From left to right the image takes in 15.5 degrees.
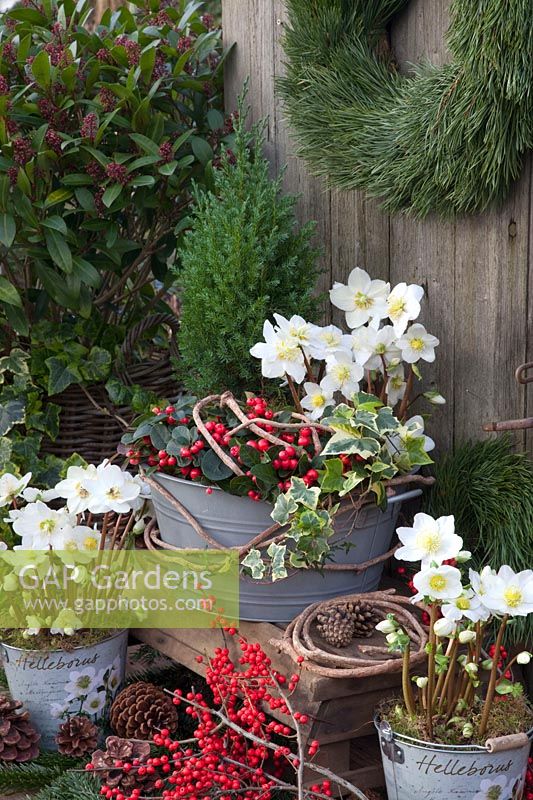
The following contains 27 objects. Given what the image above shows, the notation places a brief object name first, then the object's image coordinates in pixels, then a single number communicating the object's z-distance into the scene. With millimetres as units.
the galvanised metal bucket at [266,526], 2775
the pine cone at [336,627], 2726
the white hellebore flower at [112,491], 2883
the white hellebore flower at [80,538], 2929
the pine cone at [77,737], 2888
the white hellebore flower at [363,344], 2834
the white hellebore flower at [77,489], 2906
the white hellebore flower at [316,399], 2820
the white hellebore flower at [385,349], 2836
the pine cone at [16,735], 2854
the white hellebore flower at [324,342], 2824
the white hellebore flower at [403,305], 2799
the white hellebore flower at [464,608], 2544
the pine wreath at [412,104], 2692
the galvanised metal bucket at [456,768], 2553
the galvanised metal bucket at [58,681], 2902
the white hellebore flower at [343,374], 2809
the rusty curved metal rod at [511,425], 2699
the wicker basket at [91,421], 3365
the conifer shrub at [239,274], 2963
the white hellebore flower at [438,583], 2535
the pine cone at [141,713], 2888
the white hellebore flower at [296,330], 2809
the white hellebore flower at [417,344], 2831
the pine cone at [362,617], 2771
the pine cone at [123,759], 2765
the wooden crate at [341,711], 2672
